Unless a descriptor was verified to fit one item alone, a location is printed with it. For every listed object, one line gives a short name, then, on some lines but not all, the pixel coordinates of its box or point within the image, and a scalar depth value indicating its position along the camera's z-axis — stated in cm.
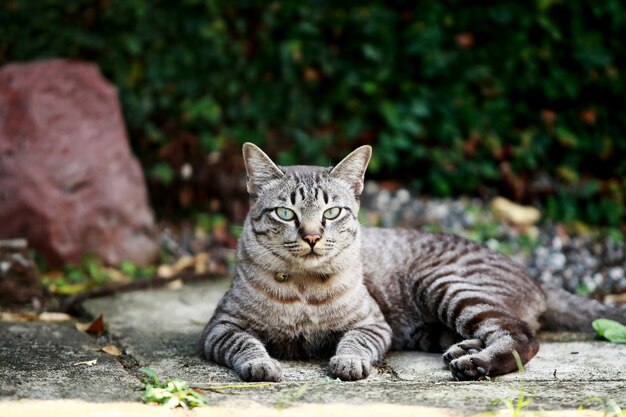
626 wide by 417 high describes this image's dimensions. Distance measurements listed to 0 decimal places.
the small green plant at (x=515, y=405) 307
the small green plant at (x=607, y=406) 305
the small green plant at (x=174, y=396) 326
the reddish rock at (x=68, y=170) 648
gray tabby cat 398
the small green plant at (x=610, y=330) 452
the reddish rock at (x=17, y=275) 569
